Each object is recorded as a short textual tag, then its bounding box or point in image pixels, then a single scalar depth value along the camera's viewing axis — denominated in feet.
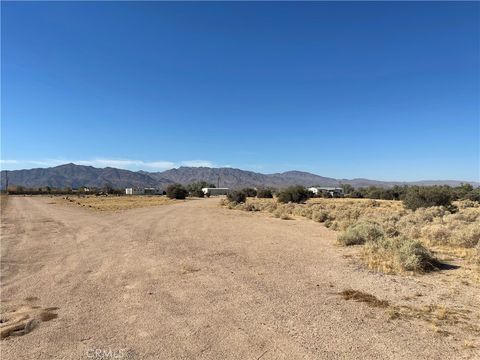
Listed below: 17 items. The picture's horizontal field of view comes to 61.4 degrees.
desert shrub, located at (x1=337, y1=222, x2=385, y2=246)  54.44
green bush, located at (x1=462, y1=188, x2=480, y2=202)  179.01
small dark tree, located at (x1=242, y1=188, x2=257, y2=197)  338.79
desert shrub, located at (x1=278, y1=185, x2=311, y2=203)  205.98
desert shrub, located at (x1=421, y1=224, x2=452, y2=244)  55.93
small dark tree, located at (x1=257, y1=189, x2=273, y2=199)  299.58
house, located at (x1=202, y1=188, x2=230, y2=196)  517.14
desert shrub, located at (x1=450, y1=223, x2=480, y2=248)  51.57
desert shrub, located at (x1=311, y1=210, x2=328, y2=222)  96.22
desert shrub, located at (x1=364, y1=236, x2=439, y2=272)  38.40
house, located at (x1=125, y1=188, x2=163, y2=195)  547.70
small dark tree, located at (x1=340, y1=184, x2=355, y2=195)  390.73
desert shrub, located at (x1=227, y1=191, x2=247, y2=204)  214.69
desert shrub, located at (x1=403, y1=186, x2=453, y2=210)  111.65
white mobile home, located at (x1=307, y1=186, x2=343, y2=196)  417.49
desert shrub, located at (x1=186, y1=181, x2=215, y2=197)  419.87
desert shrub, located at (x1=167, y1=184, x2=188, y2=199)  312.48
